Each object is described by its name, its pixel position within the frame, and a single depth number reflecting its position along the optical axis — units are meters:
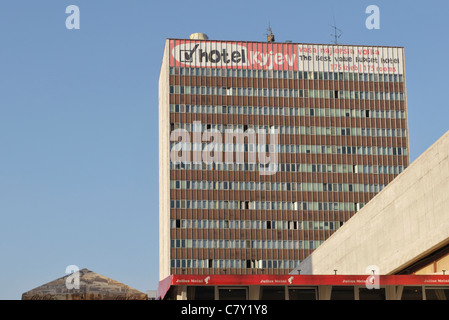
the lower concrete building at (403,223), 71.75
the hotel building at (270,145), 174.25
